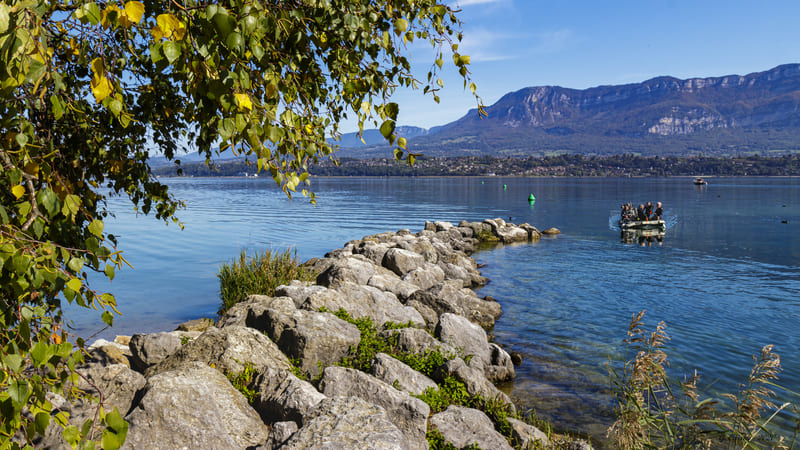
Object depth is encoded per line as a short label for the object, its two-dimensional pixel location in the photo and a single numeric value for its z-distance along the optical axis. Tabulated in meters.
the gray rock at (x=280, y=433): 6.05
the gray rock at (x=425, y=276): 19.27
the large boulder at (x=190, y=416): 5.99
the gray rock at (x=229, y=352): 8.16
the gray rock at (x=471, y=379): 9.89
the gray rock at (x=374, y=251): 22.33
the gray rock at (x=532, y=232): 42.84
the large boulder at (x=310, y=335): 9.36
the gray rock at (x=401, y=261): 21.48
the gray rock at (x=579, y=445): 8.19
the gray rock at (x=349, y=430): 5.56
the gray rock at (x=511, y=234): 40.96
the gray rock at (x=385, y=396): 7.39
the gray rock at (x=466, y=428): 7.78
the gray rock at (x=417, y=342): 10.90
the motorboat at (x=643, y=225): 44.00
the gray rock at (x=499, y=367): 12.55
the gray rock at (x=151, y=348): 9.16
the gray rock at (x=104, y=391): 5.92
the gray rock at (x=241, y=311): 10.79
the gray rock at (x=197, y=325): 14.30
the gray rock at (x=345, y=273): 15.62
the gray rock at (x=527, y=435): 8.44
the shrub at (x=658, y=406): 5.19
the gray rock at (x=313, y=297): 11.61
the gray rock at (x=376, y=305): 12.79
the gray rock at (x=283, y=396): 6.83
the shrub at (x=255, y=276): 15.49
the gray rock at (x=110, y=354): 8.72
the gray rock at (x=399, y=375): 8.94
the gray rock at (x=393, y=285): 16.52
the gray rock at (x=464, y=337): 12.45
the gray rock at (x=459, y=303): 15.83
